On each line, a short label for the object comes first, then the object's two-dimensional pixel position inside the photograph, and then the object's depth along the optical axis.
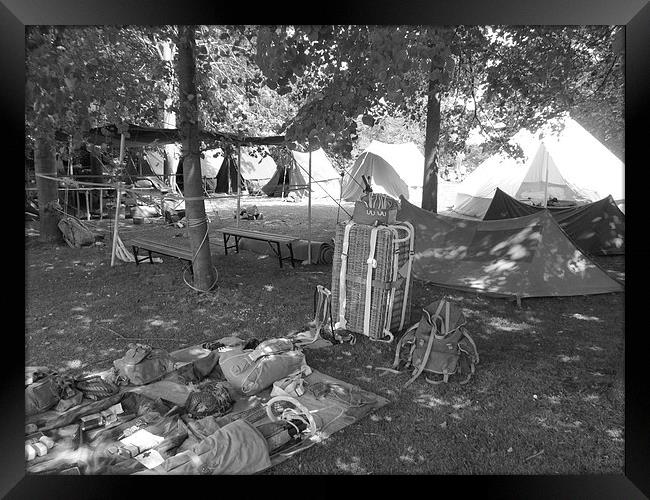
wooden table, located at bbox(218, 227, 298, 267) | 8.91
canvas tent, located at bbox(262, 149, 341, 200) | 21.27
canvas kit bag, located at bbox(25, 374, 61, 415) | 4.08
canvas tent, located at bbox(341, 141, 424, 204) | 20.80
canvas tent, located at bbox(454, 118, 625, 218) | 13.88
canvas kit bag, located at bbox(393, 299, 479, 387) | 4.79
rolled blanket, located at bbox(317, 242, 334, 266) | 9.30
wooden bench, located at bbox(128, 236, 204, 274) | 7.79
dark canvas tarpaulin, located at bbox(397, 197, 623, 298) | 7.32
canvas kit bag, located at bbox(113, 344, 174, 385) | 4.59
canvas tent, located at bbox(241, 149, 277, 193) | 23.20
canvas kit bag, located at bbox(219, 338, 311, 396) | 4.53
